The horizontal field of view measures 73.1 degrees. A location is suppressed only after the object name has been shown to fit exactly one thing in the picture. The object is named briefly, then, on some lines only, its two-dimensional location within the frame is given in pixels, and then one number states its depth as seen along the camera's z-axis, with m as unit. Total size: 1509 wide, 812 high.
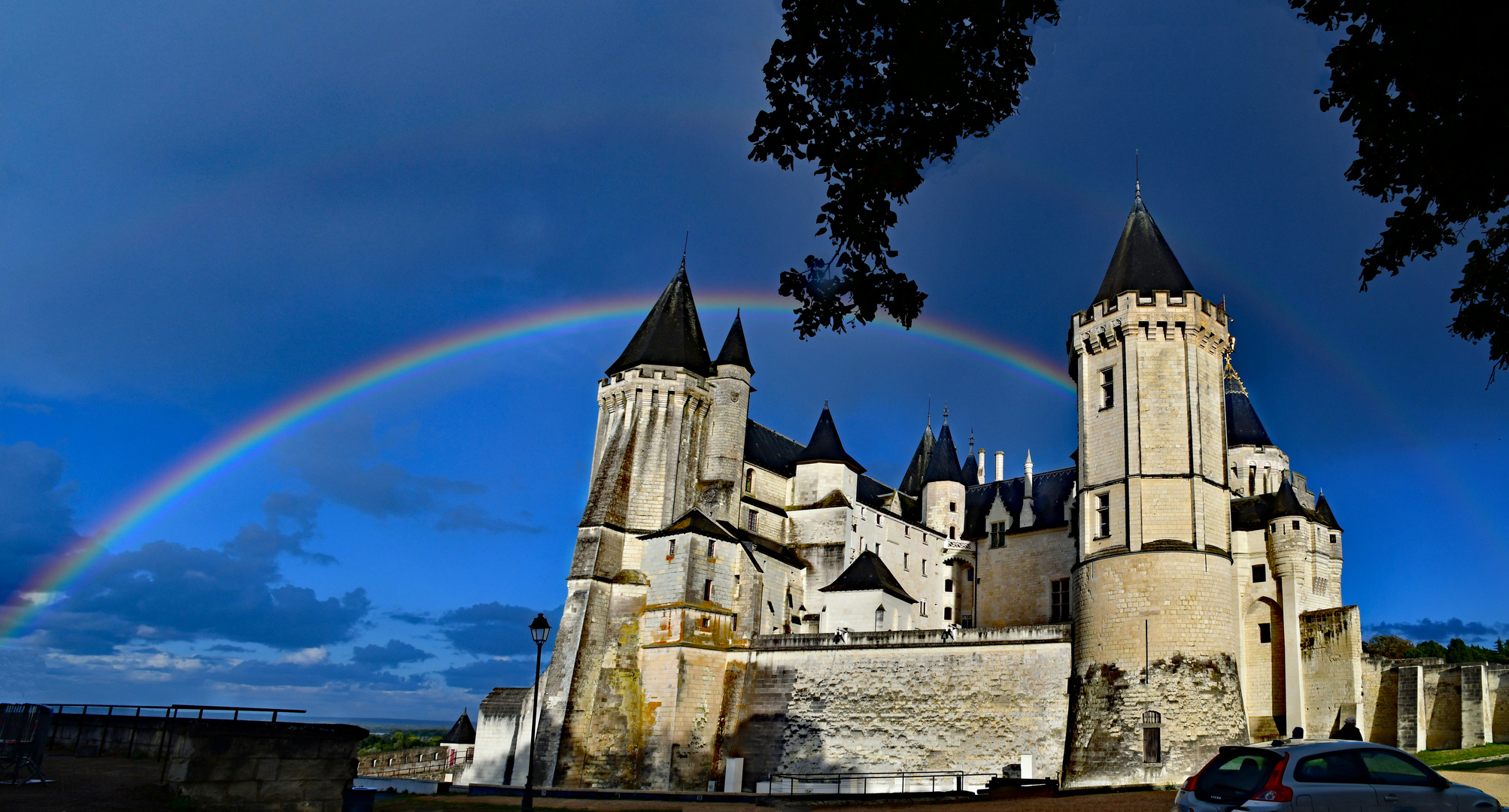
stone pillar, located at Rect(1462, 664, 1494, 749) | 34.19
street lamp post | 20.52
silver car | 8.38
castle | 31.95
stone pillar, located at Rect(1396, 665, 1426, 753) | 33.41
